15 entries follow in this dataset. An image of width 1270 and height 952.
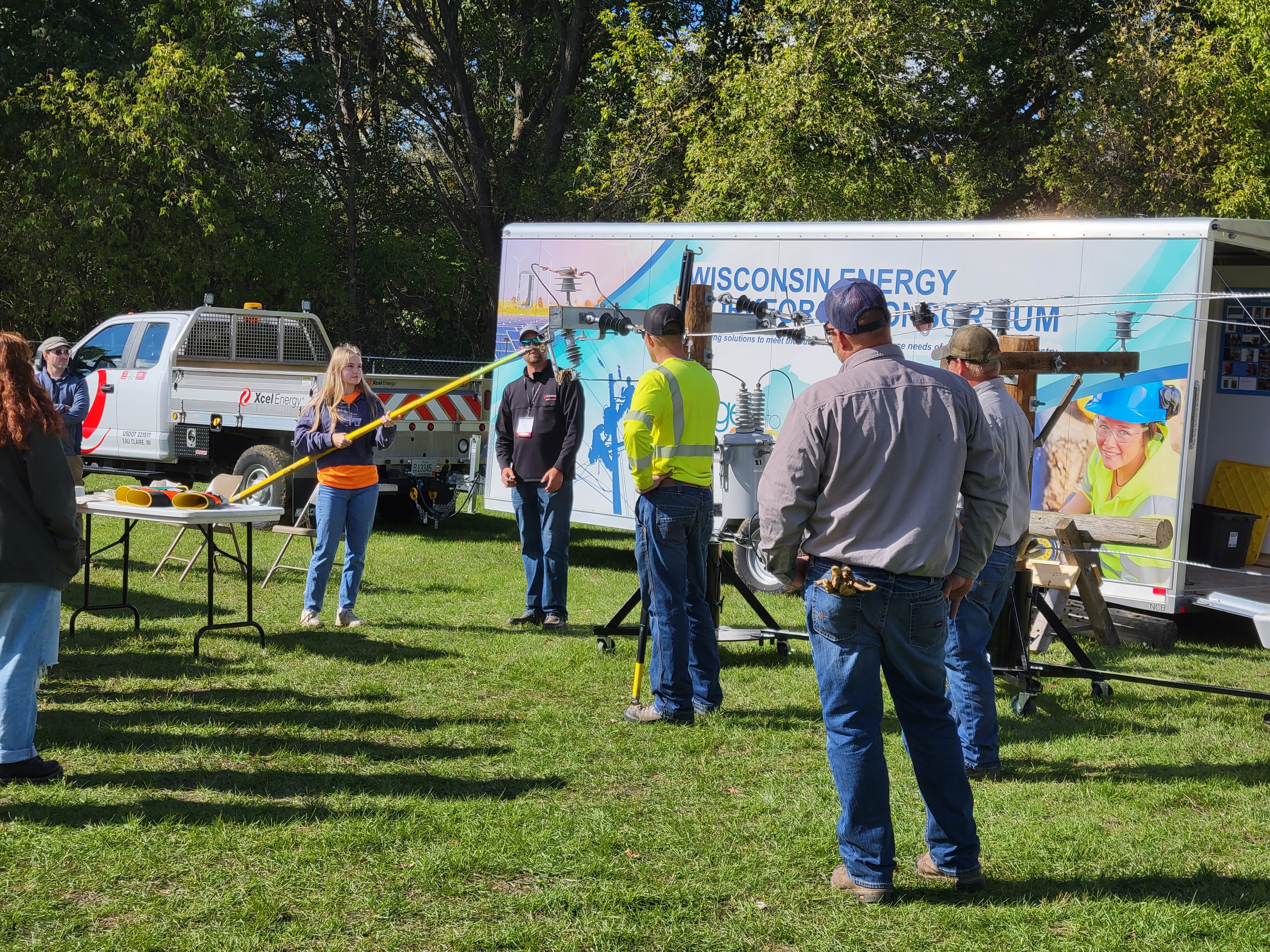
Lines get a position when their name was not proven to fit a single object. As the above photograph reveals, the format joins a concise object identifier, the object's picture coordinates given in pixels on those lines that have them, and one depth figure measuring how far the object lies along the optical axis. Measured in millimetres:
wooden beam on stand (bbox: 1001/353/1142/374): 6582
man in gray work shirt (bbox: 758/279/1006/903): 3699
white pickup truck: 12062
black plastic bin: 9758
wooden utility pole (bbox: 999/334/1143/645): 6590
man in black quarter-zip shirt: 8281
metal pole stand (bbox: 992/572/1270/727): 6352
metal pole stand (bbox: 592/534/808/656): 6891
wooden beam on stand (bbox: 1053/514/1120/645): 8062
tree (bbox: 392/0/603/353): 22672
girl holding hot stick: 7676
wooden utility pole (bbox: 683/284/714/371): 6910
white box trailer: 8312
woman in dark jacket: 4660
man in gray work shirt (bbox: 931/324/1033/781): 5121
